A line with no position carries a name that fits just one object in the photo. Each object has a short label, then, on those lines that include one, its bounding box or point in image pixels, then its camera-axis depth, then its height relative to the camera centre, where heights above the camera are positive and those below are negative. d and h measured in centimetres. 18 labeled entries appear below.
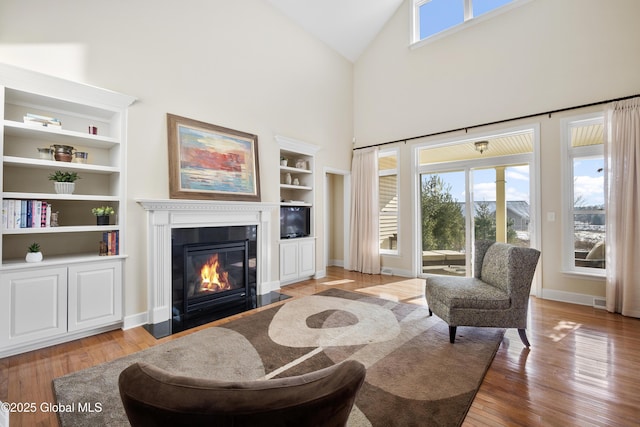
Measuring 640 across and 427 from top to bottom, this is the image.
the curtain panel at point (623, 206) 338 +11
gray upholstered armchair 254 -77
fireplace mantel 313 -13
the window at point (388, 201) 567 +28
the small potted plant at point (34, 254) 247 -35
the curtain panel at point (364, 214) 564 +1
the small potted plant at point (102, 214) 287 +0
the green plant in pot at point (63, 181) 266 +31
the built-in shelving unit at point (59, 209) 240 +5
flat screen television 484 -12
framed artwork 343 +70
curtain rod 361 +145
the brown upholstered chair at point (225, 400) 63 -43
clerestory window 463 +352
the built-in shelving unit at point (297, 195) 474 +36
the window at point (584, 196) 380 +26
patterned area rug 175 -120
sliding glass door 439 +26
